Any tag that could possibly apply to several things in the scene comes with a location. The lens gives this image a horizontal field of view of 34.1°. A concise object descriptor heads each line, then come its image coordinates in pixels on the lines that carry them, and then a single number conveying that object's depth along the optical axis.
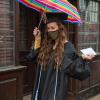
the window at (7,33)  2.60
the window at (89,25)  3.95
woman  1.79
